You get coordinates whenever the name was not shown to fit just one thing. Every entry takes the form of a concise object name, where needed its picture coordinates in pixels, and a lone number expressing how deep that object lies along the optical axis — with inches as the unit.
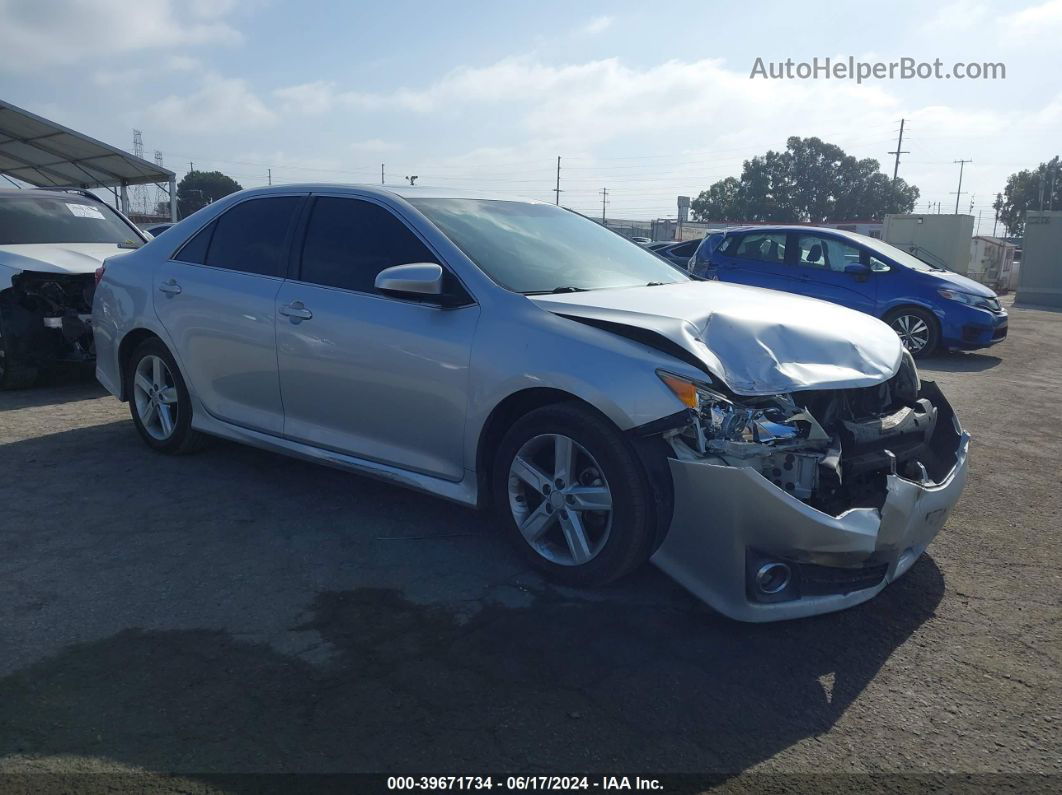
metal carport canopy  526.9
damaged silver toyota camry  120.7
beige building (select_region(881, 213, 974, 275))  1005.2
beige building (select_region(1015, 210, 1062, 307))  839.7
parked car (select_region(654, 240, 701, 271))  517.7
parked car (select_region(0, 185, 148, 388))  272.5
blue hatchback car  400.8
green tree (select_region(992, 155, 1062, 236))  3267.7
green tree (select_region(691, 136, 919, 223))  3538.4
